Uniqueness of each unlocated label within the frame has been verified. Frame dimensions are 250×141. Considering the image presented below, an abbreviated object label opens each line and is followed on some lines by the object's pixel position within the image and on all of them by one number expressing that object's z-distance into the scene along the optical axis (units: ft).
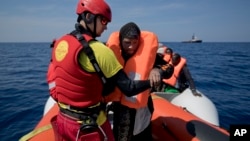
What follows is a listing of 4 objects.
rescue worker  5.40
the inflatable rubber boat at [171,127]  8.80
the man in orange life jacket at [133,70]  7.40
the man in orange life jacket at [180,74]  20.26
